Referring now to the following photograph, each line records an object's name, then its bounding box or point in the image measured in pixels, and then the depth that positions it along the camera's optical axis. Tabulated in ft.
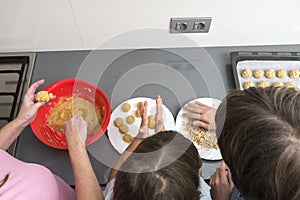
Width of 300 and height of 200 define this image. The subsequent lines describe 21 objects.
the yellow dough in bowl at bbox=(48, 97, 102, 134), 3.07
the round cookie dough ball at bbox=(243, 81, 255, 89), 3.29
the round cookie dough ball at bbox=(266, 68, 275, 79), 3.34
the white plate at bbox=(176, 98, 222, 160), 3.00
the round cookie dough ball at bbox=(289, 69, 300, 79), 3.34
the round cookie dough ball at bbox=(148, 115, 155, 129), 3.06
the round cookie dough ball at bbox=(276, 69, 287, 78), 3.34
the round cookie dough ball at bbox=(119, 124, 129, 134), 3.11
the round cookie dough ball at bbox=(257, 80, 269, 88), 3.28
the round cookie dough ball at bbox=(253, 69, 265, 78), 3.34
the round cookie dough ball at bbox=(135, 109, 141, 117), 3.19
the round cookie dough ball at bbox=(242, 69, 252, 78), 3.34
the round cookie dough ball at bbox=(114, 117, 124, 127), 3.14
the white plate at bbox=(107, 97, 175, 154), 3.09
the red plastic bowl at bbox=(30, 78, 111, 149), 3.04
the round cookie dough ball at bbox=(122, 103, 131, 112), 3.21
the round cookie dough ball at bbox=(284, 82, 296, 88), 3.27
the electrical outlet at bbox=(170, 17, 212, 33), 3.17
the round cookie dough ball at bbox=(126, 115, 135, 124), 3.15
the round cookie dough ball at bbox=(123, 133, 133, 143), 3.08
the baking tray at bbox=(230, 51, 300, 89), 3.40
